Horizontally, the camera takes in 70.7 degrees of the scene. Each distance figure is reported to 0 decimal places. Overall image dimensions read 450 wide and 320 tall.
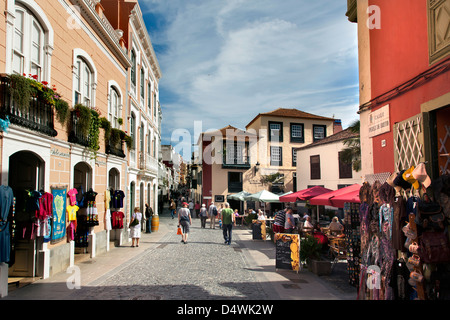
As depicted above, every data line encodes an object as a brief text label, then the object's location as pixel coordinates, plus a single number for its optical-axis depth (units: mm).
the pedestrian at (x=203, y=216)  21397
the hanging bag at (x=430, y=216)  4215
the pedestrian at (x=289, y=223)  11922
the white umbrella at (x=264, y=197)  19141
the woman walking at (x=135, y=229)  12734
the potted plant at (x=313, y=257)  8070
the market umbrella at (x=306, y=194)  12570
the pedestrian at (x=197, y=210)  29631
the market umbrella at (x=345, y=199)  8211
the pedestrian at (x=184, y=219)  13136
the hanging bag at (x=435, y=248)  4133
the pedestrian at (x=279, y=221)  12566
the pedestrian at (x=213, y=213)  20594
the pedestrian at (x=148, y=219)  17969
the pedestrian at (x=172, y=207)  27859
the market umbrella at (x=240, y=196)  23247
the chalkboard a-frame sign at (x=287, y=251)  8336
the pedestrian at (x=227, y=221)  13352
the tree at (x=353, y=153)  17317
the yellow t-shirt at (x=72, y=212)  9023
